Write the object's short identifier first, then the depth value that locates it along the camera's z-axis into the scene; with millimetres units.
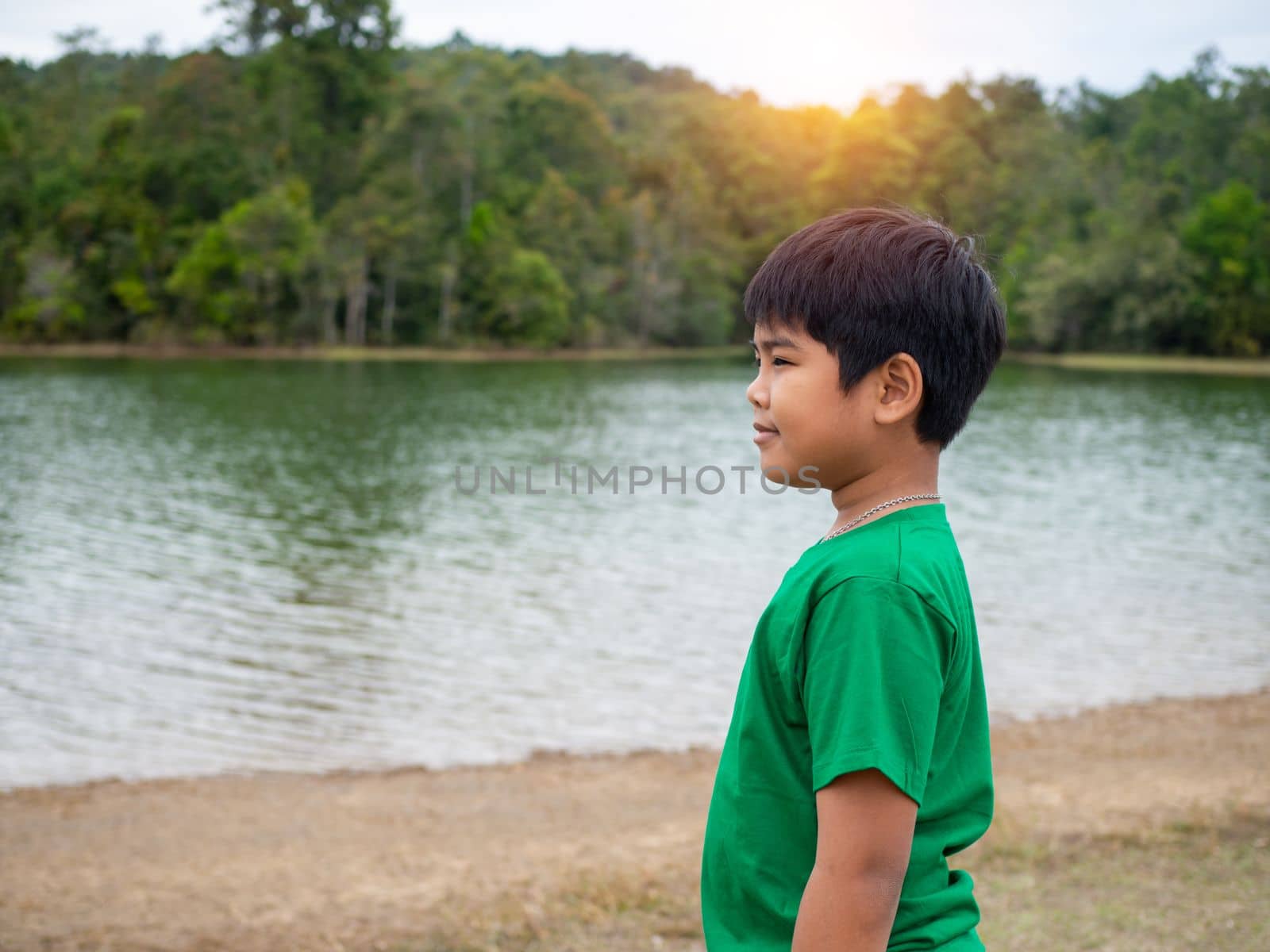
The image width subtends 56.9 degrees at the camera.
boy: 1024
